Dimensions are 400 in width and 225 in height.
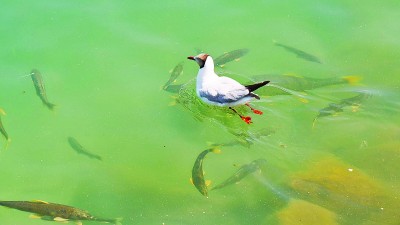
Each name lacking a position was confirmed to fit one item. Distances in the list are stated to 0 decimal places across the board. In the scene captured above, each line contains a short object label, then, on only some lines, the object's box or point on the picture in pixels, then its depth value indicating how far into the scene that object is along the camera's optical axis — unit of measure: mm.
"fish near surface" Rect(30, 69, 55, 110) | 8194
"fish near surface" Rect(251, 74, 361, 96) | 8187
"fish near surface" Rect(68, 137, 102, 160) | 7441
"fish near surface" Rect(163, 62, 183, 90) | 8383
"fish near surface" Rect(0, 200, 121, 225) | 6586
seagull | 7281
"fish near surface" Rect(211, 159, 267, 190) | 6973
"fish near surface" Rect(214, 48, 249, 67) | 8648
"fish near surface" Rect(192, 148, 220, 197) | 6922
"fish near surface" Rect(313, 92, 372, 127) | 7871
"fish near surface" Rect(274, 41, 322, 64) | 8844
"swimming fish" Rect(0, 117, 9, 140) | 7670
